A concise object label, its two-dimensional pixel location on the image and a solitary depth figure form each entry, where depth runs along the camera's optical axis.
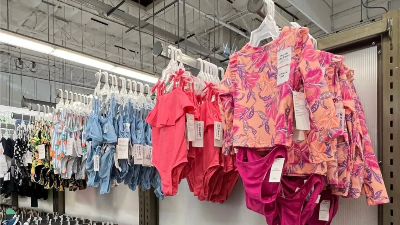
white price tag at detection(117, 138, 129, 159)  2.16
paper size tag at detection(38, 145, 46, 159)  3.19
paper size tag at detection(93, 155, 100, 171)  2.20
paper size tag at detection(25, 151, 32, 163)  3.62
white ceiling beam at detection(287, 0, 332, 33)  4.88
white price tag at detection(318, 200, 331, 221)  1.44
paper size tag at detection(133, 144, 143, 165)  2.15
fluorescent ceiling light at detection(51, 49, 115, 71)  2.69
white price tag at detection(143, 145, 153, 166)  2.19
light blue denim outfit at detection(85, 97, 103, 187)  2.17
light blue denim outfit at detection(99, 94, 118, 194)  2.17
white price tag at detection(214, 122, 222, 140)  1.75
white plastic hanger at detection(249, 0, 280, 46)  1.45
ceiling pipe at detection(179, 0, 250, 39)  5.60
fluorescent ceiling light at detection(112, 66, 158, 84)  3.17
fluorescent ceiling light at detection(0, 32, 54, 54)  2.24
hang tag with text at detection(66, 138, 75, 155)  2.57
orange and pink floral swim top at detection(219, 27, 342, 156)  1.22
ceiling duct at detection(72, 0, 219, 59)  4.52
